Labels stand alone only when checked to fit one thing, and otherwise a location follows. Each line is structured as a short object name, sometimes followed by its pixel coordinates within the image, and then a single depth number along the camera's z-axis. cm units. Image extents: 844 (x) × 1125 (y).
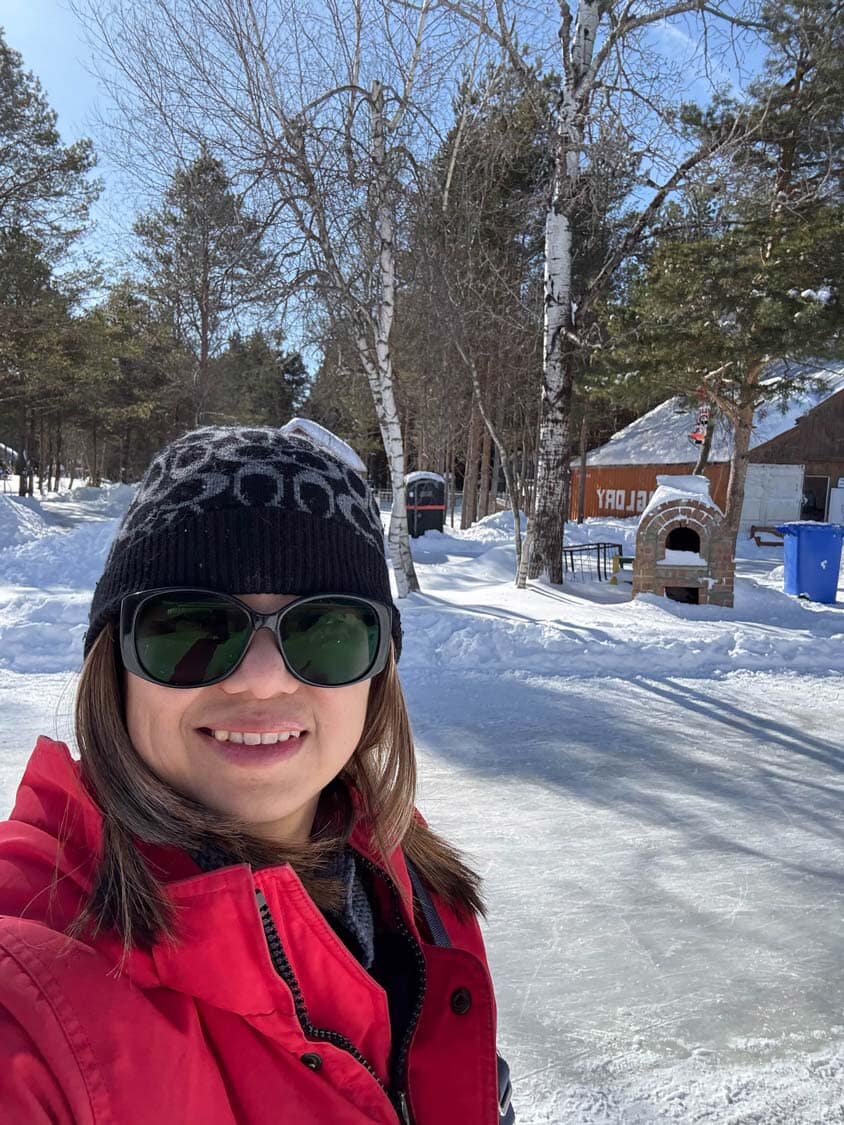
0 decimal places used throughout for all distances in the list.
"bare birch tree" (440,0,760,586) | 890
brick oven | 898
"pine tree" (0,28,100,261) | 1977
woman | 80
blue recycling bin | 1012
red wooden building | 2612
